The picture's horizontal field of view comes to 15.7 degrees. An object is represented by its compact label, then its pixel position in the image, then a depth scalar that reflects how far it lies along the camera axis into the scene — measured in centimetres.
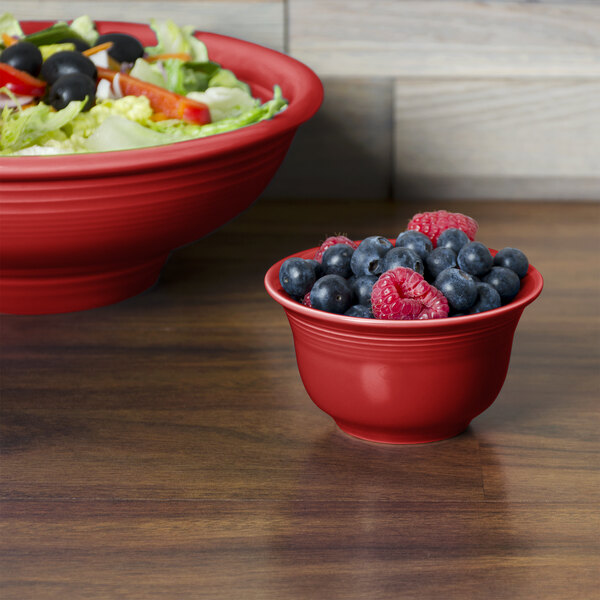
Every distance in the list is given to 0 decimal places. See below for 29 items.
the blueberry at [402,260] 78
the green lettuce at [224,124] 92
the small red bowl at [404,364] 77
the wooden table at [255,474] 74
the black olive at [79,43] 100
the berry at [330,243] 81
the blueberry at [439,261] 79
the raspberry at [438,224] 82
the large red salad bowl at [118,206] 86
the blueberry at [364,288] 78
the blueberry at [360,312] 77
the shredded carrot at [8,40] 101
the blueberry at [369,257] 79
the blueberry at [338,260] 79
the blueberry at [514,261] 79
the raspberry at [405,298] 76
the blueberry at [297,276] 78
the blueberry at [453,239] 80
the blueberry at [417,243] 79
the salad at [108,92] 91
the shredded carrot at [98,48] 99
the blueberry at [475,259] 78
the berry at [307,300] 79
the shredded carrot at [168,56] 102
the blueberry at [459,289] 77
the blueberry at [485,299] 77
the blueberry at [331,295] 77
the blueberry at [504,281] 78
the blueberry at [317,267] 79
